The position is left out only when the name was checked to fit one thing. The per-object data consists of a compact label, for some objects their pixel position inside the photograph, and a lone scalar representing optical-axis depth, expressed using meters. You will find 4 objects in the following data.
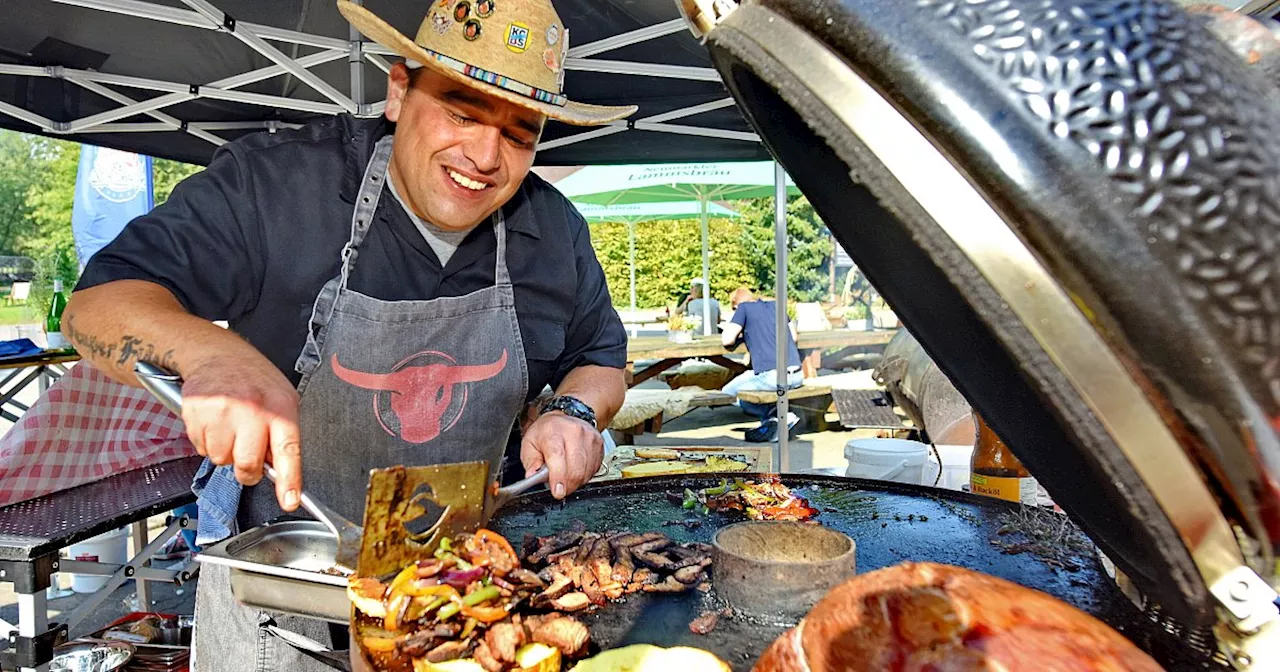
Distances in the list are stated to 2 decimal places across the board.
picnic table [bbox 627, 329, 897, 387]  10.82
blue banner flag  7.55
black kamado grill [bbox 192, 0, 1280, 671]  0.49
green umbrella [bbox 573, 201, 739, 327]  14.08
